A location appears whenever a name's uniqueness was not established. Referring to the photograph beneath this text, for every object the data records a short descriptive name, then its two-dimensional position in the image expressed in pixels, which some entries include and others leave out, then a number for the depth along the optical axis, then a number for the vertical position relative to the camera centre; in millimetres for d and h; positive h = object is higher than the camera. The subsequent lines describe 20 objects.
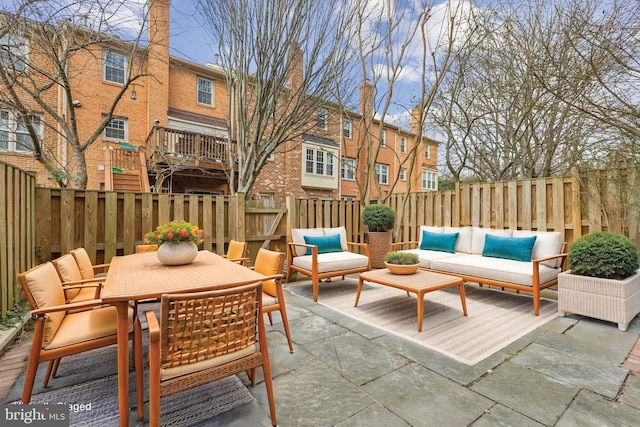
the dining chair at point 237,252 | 3265 -490
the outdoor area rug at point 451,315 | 2673 -1211
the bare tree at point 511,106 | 5137 +2267
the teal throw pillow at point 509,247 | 3980 -515
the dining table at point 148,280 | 1580 -480
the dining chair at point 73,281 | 2252 -558
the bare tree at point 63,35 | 3891 +2815
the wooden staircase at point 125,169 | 8157 +1288
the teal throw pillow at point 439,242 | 4902 -530
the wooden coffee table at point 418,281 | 3016 -801
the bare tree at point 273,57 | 4980 +2868
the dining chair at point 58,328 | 1580 -733
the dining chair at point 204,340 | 1365 -664
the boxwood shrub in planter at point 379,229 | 5797 -369
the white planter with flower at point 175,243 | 2545 -286
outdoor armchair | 4227 -714
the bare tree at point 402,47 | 5531 +3316
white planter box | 2906 -915
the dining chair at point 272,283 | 2525 -658
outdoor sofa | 3541 -682
